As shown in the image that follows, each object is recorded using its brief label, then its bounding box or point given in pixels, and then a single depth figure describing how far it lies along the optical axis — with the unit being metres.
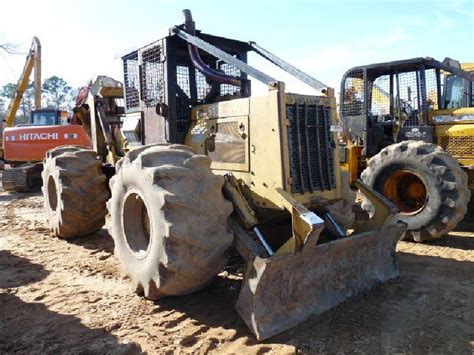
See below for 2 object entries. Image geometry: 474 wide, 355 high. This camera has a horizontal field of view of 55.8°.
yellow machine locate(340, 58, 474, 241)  6.30
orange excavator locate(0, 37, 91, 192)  12.31
